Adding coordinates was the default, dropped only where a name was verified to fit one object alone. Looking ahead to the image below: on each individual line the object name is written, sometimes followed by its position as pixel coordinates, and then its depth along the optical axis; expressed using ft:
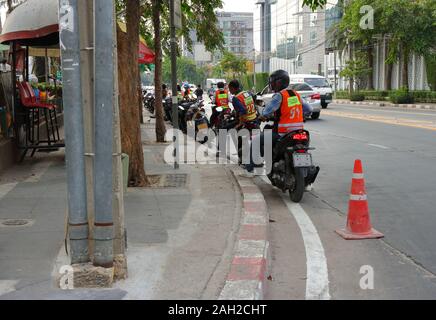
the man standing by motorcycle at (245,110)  32.42
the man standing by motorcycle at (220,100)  47.80
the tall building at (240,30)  396.37
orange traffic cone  19.89
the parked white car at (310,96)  76.13
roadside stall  31.04
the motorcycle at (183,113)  60.90
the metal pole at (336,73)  186.32
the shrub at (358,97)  156.04
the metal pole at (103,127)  13.83
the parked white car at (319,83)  96.62
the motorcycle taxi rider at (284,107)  25.91
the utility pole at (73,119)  14.08
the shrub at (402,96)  126.31
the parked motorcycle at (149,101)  101.81
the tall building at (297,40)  234.38
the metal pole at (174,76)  32.60
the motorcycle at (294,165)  24.91
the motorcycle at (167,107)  74.69
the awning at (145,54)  51.12
